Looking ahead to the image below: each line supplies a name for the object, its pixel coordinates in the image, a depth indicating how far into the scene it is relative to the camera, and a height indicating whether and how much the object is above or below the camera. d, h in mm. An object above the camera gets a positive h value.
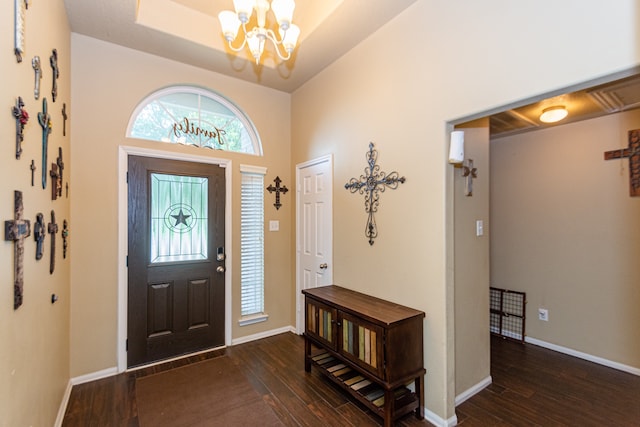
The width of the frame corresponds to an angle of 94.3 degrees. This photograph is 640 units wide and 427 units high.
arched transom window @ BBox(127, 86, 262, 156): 2998 +1034
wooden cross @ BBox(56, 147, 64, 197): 2062 +349
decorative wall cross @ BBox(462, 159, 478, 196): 2328 +315
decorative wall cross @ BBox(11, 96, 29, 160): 1229 +409
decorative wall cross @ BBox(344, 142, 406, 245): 2553 +265
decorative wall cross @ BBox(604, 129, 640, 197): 2730 +522
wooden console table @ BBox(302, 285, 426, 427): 1995 -982
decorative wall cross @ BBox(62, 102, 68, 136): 2261 +763
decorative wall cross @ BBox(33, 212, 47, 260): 1537 -91
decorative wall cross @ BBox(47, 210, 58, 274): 1860 -128
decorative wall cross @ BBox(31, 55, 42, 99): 1448 +715
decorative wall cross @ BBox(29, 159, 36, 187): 1472 +247
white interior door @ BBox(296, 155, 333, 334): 3193 -123
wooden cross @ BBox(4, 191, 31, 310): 1195 -102
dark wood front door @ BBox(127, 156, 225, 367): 2865 -434
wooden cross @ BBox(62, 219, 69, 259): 2277 -150
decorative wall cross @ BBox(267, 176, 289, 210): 3693 +336
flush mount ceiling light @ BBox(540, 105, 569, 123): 2732 +948
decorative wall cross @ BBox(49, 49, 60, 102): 1856 +943
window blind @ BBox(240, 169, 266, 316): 3488 -319
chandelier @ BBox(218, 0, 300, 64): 1810 +1277
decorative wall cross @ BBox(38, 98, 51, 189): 1636 +474
